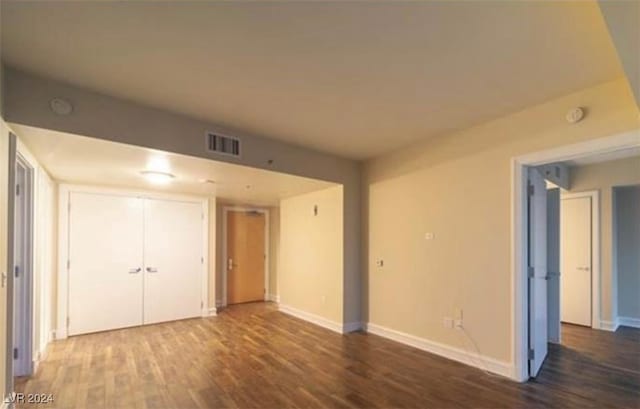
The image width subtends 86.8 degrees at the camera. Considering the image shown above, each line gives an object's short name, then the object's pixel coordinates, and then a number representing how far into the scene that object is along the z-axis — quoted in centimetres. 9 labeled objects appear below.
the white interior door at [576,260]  550
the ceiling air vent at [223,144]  374
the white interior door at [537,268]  346
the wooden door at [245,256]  738
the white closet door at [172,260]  564
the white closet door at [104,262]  500
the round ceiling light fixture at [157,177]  442
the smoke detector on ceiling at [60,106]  278
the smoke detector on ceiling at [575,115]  296
